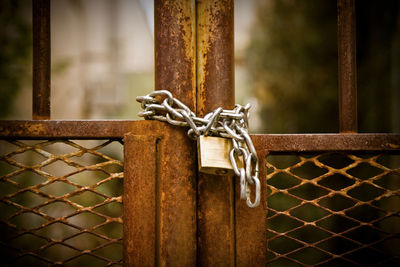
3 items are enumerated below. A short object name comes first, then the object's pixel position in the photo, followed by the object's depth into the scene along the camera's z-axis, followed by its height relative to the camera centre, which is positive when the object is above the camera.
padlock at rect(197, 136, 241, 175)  1.06 -0.01
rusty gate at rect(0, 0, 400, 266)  1.12 -0.01
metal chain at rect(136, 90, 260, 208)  1.06 +0.02
